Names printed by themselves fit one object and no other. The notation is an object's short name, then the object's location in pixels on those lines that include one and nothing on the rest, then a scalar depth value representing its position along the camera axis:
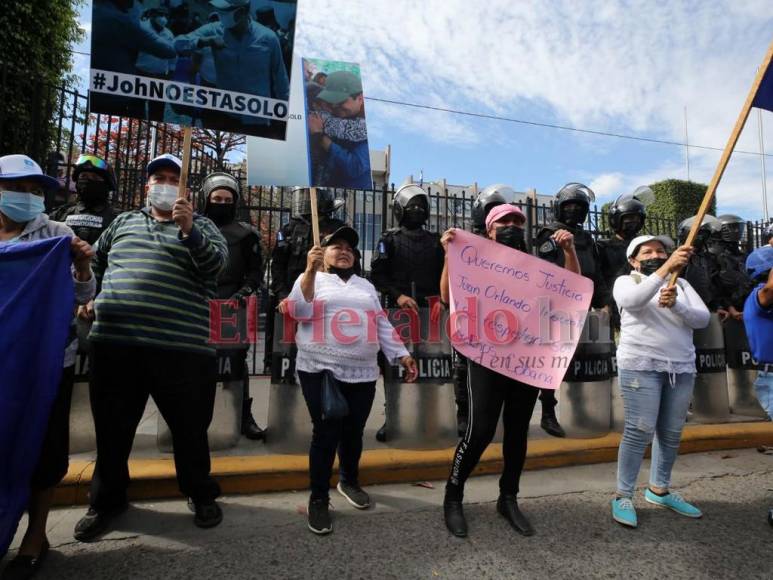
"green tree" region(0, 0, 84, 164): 7.18
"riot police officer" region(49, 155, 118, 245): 3.81
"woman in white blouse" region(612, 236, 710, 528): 3.03
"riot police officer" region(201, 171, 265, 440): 4.21
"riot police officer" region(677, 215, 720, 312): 5.22
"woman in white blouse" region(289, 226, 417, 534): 2.96
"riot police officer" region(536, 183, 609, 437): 4.65
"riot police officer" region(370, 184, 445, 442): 4.50
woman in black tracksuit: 2.87
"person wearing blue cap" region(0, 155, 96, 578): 2.42
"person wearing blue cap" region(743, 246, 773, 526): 2.99
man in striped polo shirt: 2.65
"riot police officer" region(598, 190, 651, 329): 5.02
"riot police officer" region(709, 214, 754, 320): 5.81
